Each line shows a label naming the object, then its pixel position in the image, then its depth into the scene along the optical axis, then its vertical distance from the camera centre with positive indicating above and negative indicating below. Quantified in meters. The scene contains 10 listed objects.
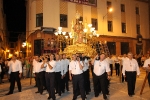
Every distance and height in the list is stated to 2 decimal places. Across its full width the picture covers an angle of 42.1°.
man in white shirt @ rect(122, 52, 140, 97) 9.00 -0.88
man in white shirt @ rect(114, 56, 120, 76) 16.50 -0.97
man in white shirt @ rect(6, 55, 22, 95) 10.45 -0.94
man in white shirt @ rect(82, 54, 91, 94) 9.73 -1.03
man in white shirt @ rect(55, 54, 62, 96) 9.67 -1.10
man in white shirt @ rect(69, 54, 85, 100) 8.08 -0.91
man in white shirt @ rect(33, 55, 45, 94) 10.00 -1.01
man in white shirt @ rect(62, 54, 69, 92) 10.56 -0.98
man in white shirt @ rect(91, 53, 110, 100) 8.57 -0.75
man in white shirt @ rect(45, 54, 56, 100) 8.30 -0.97
